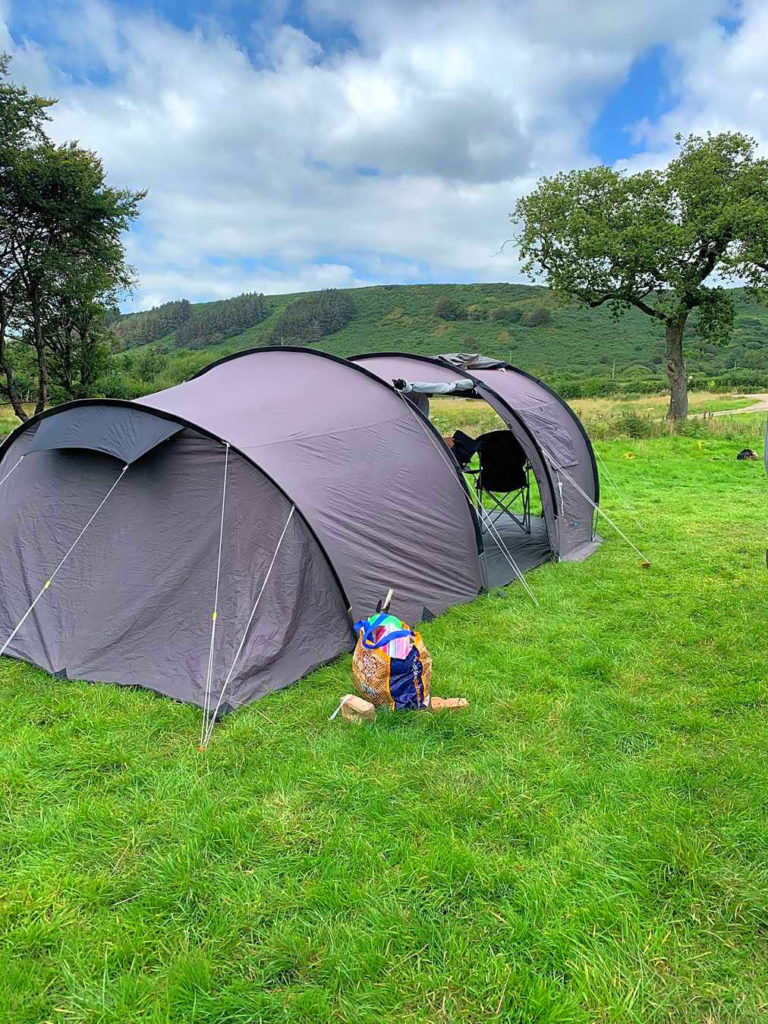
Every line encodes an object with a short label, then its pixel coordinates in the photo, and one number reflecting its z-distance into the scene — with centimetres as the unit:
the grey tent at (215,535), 409
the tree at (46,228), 1731
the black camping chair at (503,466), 780
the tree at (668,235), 1625
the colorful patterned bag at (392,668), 362
